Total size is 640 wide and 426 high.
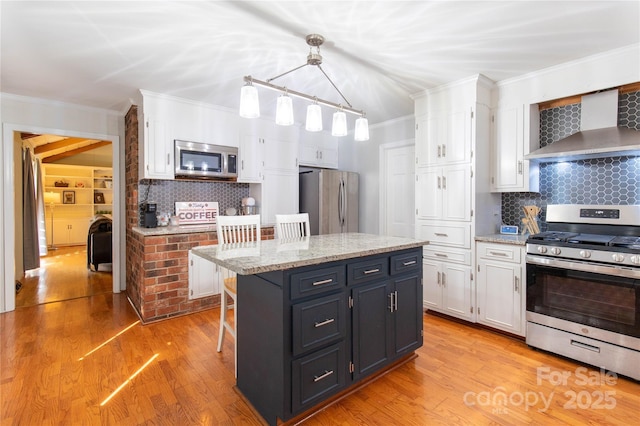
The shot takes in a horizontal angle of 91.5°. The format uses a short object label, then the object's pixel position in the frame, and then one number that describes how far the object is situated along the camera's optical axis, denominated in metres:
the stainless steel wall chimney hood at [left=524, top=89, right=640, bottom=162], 2.31
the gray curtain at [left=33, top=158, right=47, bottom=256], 6.05
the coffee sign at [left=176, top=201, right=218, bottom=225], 3.85
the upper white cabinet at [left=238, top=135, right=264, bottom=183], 3.97
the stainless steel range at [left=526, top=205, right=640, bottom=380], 2.09
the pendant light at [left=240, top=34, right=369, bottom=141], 1.81
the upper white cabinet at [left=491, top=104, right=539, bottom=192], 2.87
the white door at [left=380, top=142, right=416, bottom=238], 4.27
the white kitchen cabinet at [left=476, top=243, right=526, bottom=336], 2.65
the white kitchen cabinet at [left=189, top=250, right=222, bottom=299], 3.35
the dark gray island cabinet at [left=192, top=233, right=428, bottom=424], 1.58
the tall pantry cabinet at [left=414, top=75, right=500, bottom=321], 2.95
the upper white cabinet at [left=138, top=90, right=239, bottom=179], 3.28
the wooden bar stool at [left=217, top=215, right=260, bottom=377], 2.41
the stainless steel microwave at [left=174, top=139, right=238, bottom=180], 3.48
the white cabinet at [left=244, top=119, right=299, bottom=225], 4.04
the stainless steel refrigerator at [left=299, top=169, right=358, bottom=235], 4.41
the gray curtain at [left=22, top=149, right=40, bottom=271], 4.92
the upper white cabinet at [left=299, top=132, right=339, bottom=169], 4.78
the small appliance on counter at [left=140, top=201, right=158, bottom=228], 3.45
